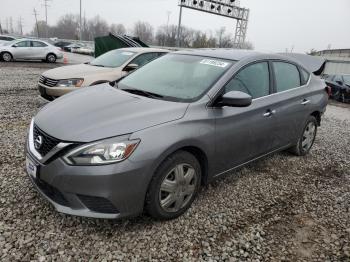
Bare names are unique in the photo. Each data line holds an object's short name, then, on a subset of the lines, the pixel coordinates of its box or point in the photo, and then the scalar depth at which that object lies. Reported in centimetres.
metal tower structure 3125
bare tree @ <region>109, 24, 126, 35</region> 10941
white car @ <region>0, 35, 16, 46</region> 2724
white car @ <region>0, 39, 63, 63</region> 1833
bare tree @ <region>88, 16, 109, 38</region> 10388
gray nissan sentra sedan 254
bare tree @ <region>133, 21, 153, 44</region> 9796
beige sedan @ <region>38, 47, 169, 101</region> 646
